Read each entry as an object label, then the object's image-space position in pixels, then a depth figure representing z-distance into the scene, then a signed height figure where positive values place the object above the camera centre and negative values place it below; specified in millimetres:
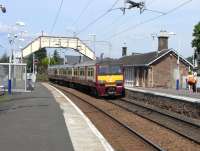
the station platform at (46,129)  8107 -1584
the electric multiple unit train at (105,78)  22946 -147
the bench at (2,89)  24142 -937
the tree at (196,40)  52254 +5503
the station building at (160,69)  39366 +782
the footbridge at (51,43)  45314 +4363
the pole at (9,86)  23376 -675
